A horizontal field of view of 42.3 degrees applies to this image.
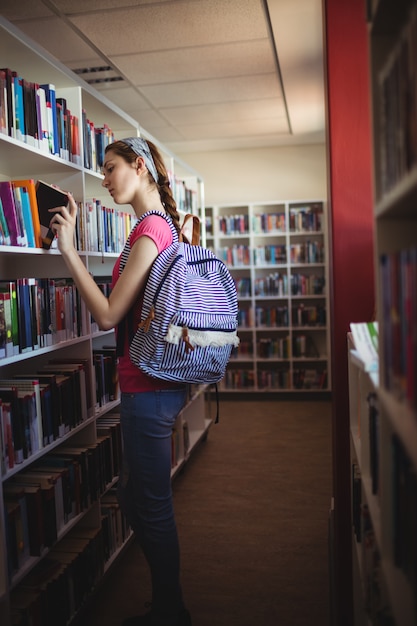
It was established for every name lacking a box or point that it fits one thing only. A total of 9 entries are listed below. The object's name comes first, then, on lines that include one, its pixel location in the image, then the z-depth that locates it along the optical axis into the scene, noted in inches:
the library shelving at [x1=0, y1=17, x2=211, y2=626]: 65.9
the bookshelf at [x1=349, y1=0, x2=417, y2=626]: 29.2
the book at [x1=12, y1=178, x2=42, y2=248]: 68.9
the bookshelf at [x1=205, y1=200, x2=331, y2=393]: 219.3
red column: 71.1
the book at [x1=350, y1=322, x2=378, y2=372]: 45.2
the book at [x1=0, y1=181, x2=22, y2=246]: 65.3
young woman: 60.2
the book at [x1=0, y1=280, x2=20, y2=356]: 66.2
